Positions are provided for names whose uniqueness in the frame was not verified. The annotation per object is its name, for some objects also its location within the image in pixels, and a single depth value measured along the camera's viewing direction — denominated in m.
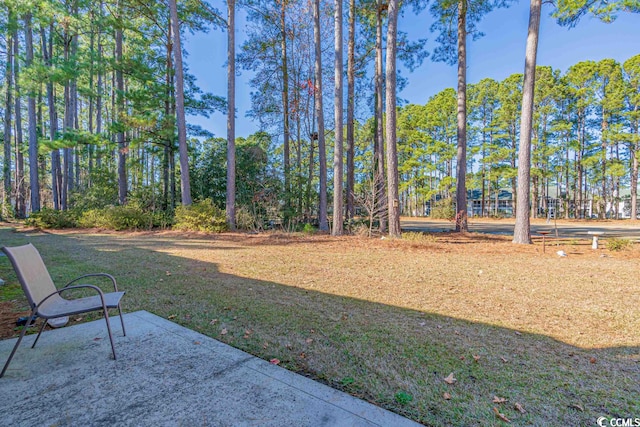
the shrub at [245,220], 12.40
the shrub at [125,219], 13.02
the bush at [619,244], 7.77
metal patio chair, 2.23
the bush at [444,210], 26.46
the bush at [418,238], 9.45
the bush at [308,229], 11.93
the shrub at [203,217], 11.77
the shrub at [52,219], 13.70
